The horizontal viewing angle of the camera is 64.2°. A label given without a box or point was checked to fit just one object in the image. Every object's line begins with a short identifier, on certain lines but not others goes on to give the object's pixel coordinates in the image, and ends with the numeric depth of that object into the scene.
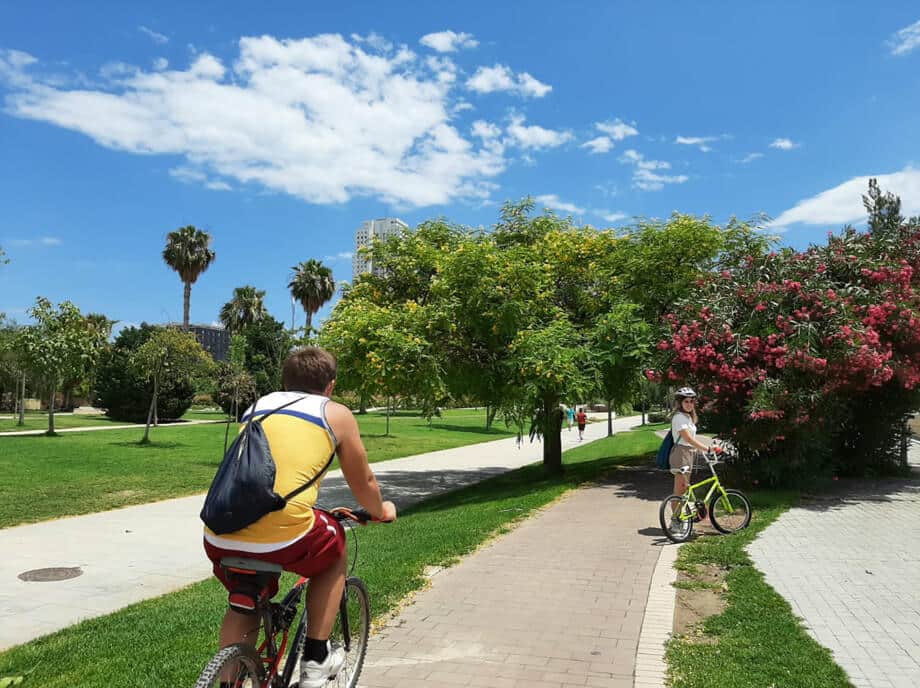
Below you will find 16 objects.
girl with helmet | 8.37
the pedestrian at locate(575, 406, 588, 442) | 37.50
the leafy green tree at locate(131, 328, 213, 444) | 25.55
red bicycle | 2.77
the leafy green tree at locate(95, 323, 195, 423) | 40.88
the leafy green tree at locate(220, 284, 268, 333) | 69.00
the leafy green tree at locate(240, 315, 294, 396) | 47.30
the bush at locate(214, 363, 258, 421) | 24.50
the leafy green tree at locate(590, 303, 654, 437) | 14.09
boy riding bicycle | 2.78
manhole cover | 7.63
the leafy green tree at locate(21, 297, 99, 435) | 26.27
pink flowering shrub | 11.13
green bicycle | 8.30
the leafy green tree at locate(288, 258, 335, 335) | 59.31
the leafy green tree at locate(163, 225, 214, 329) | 58.25
